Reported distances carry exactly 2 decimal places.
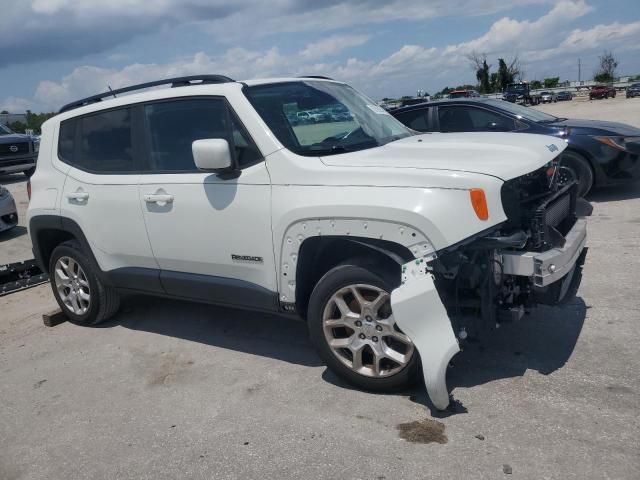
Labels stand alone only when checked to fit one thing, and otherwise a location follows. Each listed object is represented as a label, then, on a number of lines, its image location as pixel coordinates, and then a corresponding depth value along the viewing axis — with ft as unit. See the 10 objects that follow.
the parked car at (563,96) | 187.32
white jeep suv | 10.84
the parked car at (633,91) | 166.71
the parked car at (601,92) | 174.70
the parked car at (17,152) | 56.24
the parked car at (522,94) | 161.87
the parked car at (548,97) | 180.24
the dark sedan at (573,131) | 27.27
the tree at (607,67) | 262.88
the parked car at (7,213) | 31.40
